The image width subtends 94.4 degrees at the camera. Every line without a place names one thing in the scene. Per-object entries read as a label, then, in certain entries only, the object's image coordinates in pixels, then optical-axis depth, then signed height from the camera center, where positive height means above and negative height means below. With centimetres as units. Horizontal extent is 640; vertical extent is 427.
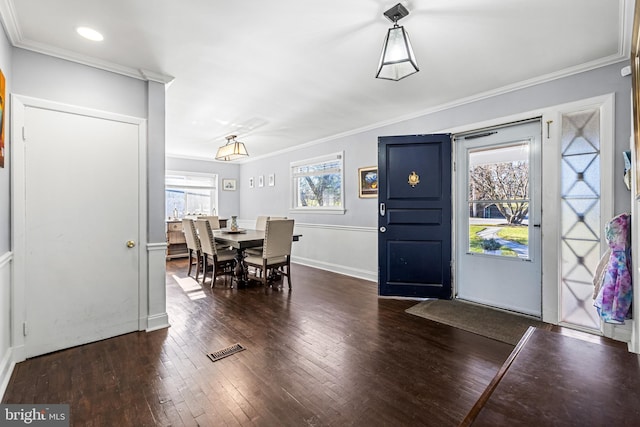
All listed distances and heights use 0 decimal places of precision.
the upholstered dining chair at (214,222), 595 -21
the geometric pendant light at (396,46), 191 +110
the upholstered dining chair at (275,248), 404 -51
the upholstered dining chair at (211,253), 418 -63
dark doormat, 274 -111
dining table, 404 -41
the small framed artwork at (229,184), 764 +71
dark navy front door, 366 -5
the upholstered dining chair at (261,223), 562 -22
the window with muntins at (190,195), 698 +41
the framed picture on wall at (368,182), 464 +48
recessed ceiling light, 214 +132
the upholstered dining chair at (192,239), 469 -44
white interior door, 233 -14
